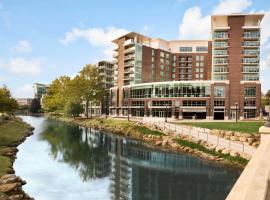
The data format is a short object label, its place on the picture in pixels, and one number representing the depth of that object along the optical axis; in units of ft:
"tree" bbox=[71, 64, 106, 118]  324.39
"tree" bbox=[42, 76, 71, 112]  355.68
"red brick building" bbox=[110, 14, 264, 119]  271.49
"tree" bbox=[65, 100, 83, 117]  327.06
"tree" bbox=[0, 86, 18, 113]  182.48
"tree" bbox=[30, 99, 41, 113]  597.65
